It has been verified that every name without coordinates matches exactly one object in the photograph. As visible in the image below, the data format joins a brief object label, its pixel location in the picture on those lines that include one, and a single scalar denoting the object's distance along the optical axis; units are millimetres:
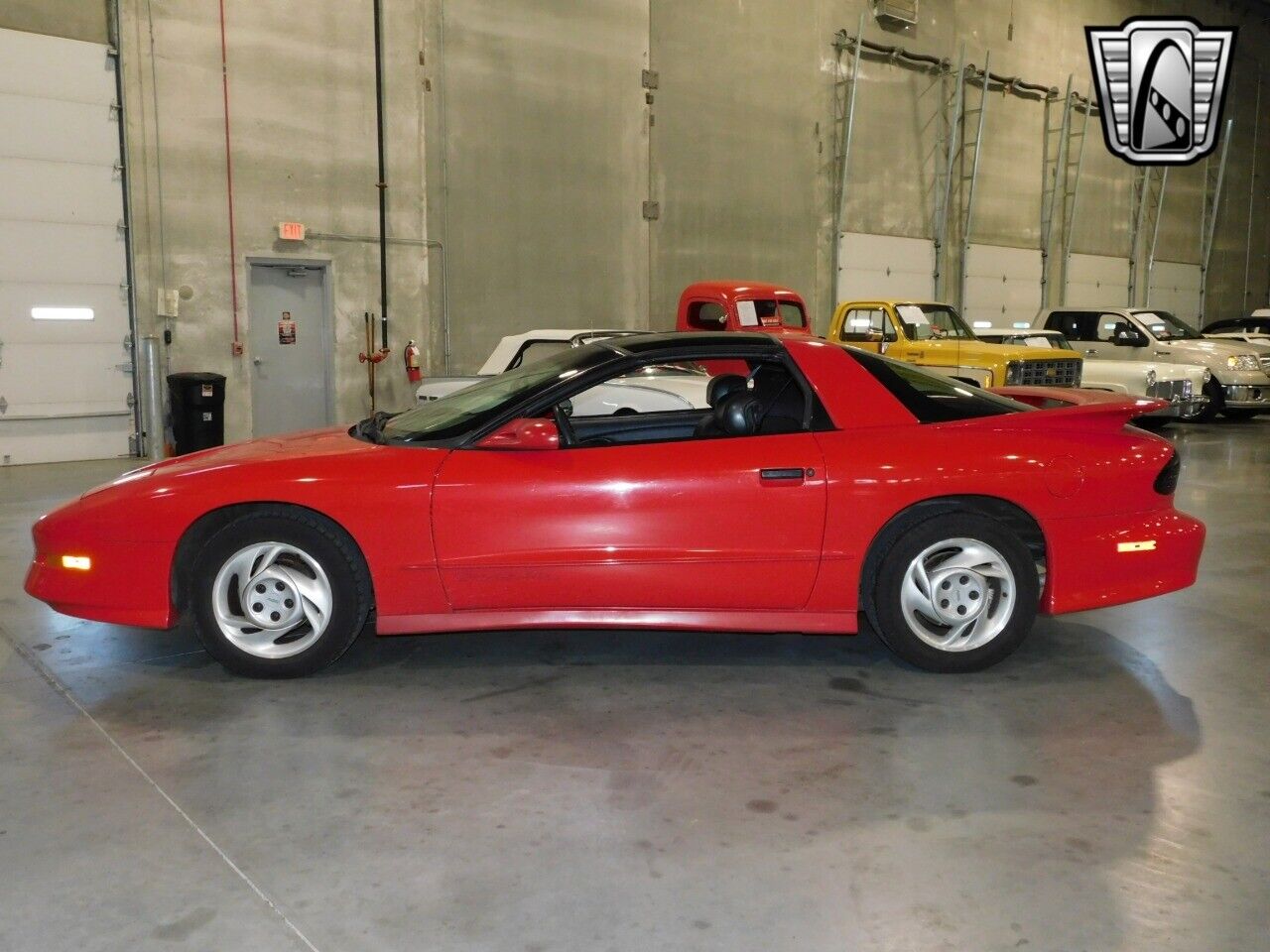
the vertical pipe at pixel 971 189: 19344
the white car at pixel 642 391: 8656
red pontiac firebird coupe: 4016
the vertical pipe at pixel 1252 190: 26969
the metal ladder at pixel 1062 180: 21234
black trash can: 11078
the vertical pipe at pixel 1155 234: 24078
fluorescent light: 10766
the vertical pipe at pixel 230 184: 11586
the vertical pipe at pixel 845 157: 17312
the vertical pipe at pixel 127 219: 10891
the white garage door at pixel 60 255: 10539
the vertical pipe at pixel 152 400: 11258
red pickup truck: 12281
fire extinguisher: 12914
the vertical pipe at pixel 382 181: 12602
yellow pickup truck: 12453
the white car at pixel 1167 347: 14742
